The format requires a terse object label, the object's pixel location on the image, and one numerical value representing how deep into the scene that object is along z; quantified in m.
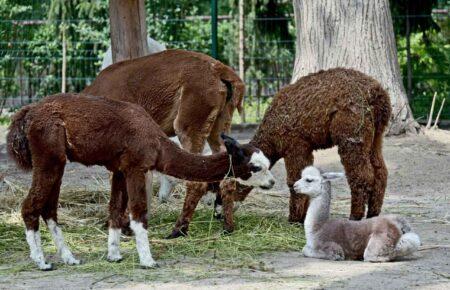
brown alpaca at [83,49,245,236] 8.80
